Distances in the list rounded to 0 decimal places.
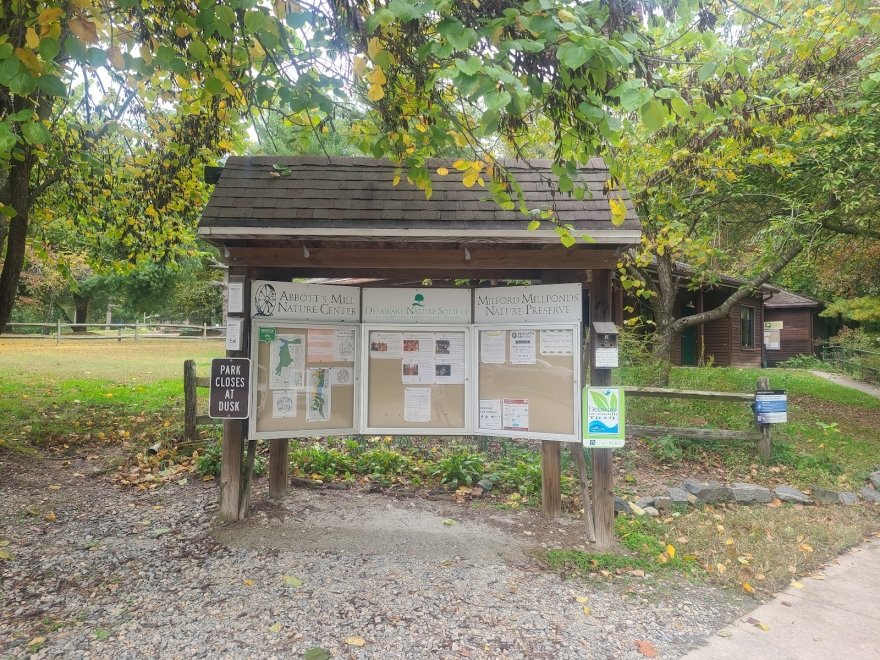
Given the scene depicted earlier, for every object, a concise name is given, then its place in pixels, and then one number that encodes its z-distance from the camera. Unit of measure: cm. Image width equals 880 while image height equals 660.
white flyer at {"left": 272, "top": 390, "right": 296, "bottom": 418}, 505
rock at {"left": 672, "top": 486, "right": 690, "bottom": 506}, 596
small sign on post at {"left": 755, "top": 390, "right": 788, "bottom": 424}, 748
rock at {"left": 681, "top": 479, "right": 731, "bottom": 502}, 615
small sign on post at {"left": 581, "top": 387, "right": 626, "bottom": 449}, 463
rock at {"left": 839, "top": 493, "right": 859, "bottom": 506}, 629
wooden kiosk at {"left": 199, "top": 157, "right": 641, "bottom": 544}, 462
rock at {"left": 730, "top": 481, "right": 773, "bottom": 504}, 618
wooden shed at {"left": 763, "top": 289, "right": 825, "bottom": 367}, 2841
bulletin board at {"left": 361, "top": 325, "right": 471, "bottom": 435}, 522
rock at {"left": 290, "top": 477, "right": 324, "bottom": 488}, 630
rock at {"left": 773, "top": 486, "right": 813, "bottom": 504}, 627
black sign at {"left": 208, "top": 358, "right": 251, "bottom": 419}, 474
